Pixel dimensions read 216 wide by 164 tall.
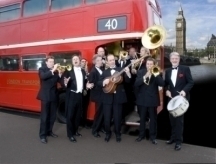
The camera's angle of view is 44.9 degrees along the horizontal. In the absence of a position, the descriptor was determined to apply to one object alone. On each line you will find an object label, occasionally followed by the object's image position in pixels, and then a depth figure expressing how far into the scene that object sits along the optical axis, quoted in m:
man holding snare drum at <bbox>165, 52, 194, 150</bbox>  4.86
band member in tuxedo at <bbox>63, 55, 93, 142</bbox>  5.32
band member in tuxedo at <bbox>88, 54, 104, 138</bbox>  5.50
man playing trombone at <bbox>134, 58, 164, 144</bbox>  5.08
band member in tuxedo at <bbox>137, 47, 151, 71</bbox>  5.45
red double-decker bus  5.86
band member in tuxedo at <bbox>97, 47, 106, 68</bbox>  5.85
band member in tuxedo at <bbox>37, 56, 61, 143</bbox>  5.21
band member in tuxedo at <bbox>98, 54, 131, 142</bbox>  5.27
